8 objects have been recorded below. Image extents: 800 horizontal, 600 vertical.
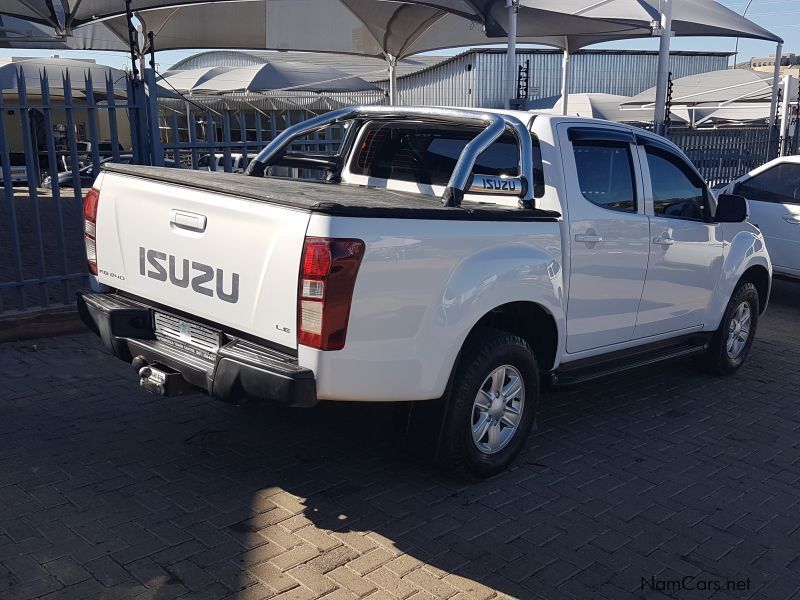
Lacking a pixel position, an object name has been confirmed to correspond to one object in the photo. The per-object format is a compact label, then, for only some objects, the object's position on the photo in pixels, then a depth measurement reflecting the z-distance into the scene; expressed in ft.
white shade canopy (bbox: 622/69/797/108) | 64.05
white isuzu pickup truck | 11.78
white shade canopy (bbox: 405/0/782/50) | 47.11
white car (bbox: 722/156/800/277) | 29.58
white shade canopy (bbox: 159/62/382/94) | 77.51
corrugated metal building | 123.54
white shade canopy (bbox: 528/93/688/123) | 67.56
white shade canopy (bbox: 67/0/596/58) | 55.88
